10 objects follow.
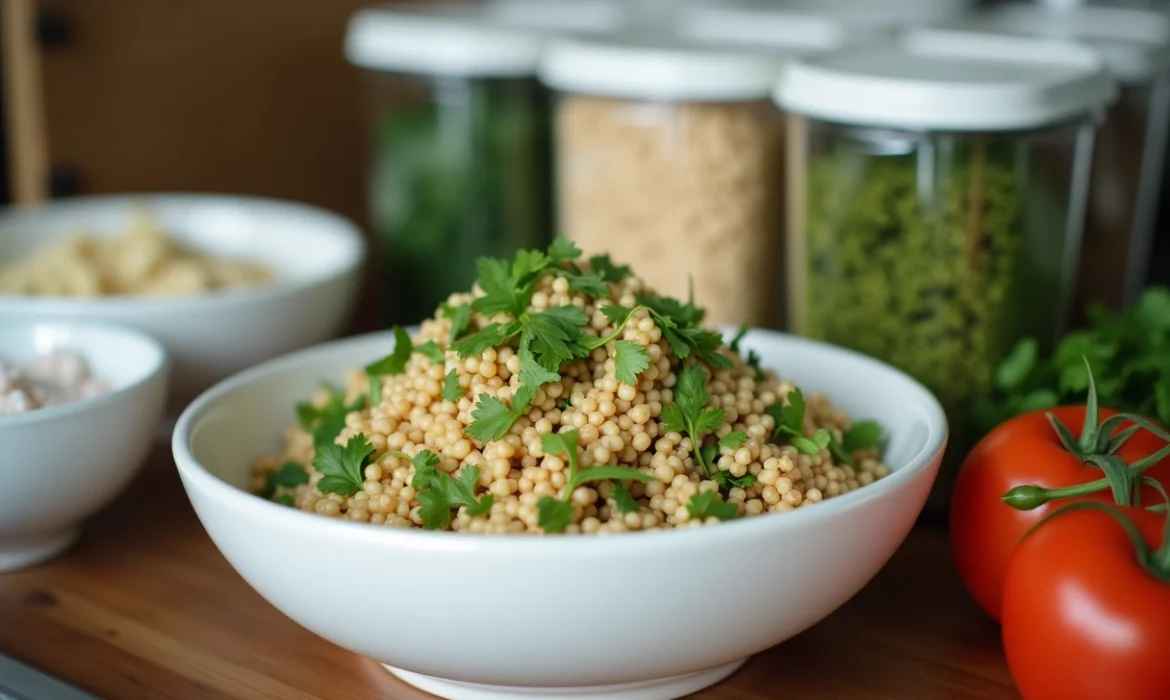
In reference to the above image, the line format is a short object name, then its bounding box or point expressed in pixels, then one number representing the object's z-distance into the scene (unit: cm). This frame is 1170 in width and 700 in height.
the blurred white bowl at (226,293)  84
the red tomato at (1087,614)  67
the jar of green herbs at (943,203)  81
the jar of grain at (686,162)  87
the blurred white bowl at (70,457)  75
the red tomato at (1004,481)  73
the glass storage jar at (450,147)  95
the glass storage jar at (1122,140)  93
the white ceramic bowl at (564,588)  66
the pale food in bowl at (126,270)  87
